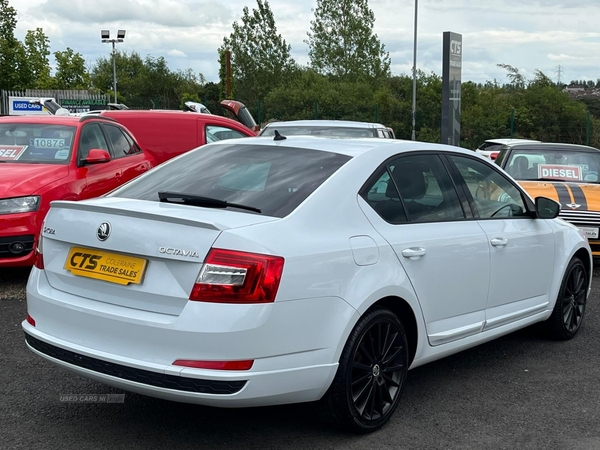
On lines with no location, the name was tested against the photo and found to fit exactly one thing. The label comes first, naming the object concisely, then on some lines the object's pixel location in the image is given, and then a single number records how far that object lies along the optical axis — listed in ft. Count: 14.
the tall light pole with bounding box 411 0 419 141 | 105.09
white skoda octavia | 11.12
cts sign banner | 52.31
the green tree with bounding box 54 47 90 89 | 146.72
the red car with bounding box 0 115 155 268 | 23.44
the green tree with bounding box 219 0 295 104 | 185.16
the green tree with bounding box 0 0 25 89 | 128.57
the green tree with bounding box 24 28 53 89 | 131.95
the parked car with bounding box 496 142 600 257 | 28.14
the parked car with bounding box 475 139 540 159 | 52.79
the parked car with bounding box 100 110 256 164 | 38.40
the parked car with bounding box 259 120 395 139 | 37.14
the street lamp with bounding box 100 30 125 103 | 139.64
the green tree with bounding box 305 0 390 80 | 191.31
